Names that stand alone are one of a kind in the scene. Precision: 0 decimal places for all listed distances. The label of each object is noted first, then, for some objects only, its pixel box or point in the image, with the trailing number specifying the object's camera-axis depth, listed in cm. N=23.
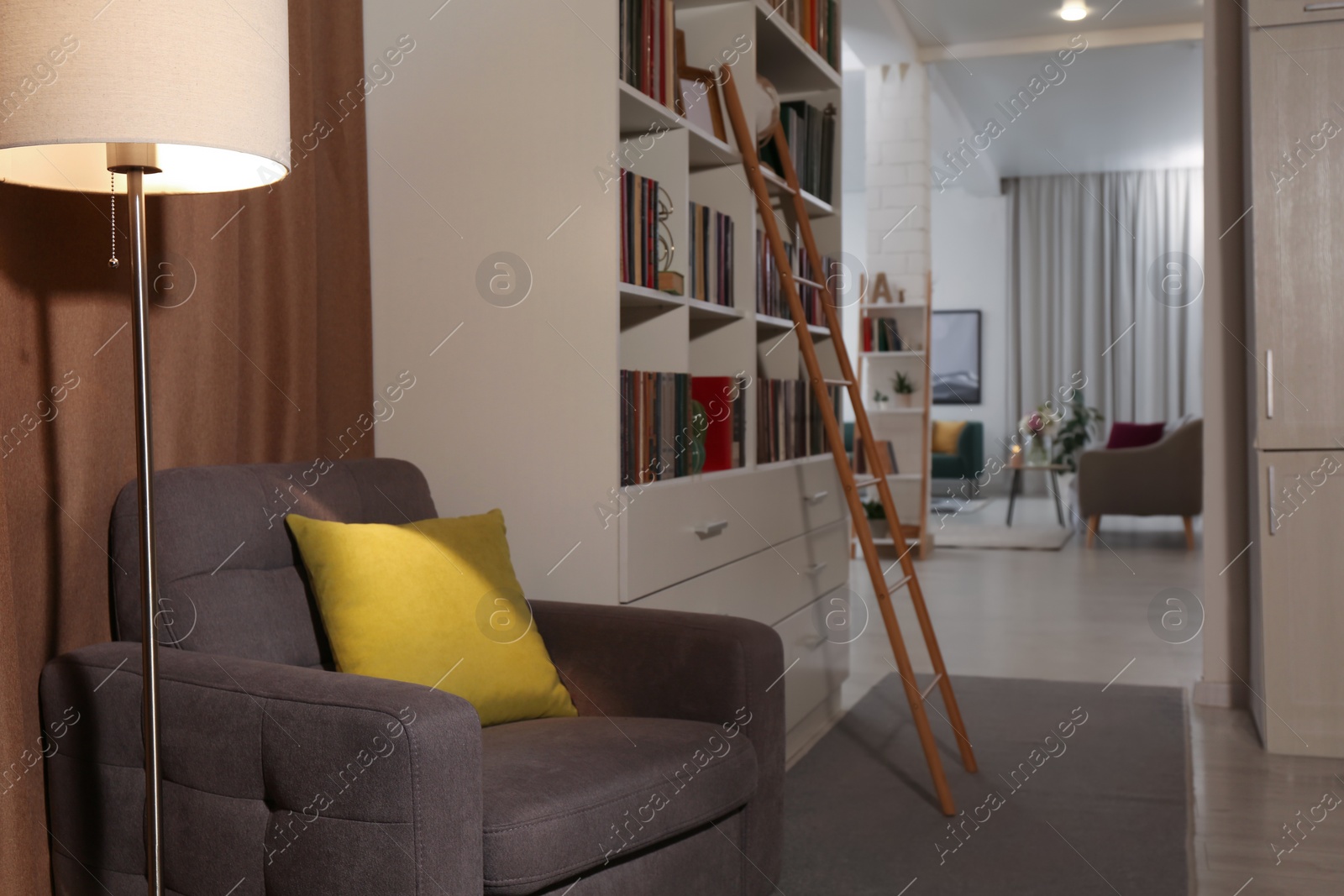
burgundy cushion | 788
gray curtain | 1038
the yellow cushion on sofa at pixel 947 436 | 1020
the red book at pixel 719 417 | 272
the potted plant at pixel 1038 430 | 877
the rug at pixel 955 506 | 923
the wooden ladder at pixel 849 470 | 266
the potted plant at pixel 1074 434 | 980
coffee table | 805
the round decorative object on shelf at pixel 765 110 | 297
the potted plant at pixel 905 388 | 712
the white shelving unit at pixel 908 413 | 694
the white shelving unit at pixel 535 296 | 218
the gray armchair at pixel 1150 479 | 711
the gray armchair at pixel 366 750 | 132
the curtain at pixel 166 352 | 169
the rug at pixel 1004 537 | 725
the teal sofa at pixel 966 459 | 991
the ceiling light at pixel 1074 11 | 622
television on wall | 1109
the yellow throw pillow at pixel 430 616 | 173
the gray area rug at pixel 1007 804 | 216
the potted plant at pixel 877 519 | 660
